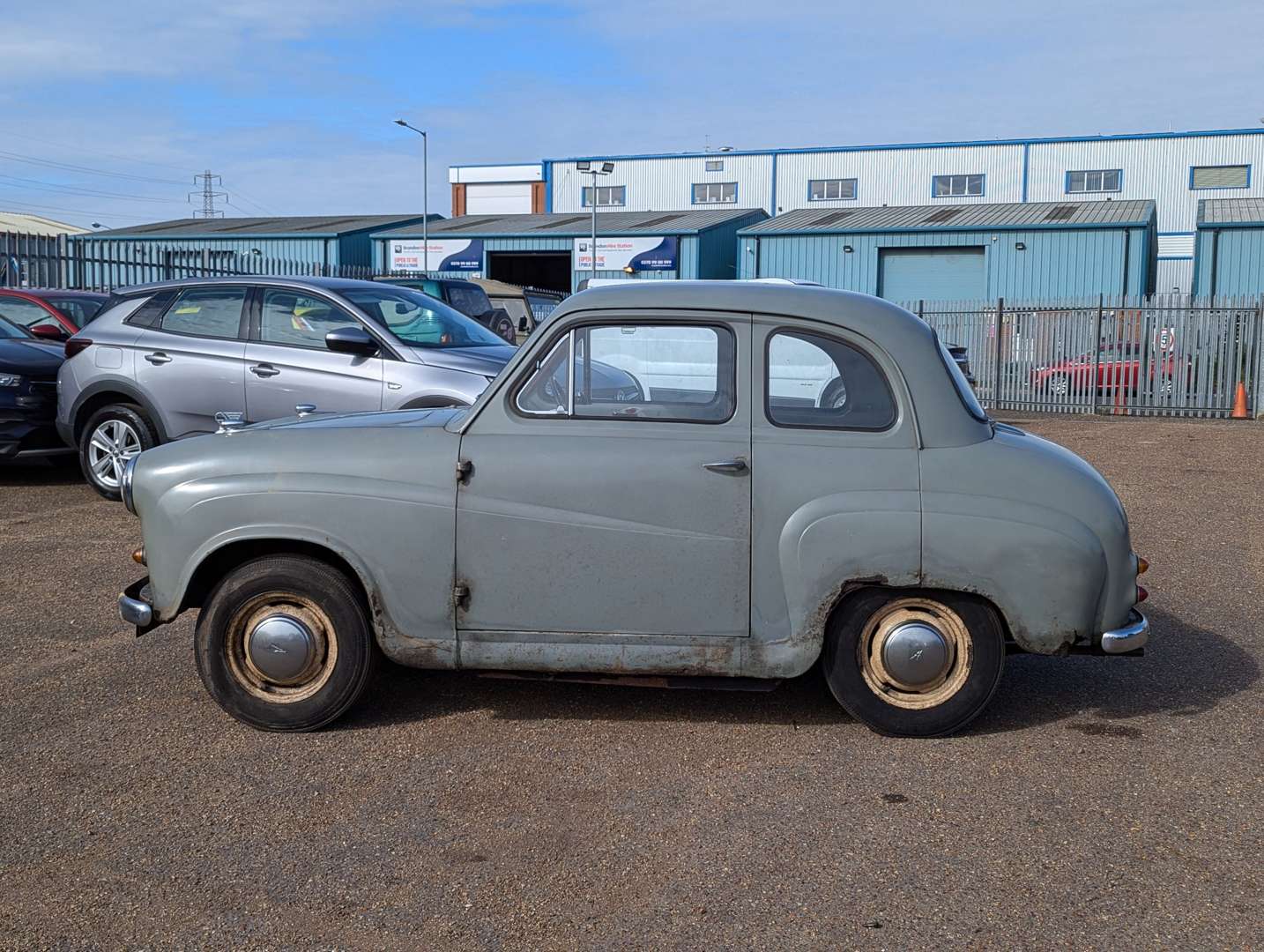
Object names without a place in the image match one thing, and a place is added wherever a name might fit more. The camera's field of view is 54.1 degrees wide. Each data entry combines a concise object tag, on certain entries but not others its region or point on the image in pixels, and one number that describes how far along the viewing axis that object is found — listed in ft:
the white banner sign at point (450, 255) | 146.41
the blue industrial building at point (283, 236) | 140.97
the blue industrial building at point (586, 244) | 135.44
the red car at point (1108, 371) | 72.69
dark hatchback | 33.12
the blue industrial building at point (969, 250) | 114.73
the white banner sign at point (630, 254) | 135.44
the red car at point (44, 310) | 41.83
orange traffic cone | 69.41
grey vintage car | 14.60
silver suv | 29.66
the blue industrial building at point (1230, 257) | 97.55
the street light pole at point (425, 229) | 143.54
